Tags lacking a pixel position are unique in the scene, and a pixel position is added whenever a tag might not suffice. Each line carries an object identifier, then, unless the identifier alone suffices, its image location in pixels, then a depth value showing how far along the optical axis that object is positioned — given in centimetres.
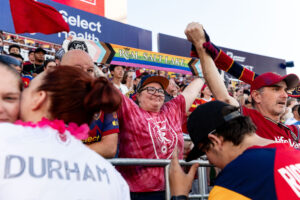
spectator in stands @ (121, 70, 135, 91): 749
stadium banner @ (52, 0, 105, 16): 1109
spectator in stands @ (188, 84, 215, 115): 658
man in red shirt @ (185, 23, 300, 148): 324
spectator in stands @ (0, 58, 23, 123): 156
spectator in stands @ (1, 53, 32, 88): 191
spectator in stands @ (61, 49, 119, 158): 246
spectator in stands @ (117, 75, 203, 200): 273
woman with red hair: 114
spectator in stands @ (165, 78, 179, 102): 563
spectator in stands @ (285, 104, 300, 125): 654
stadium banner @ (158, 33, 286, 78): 1165
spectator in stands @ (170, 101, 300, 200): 154
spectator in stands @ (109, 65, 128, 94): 682
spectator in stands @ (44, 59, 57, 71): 436
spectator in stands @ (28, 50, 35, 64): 661
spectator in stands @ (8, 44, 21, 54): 639
